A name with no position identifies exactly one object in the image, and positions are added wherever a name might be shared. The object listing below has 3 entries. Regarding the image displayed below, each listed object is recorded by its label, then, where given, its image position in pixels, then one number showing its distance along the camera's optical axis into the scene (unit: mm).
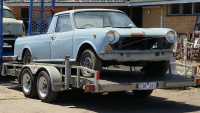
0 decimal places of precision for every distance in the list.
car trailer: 8039
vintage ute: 8250
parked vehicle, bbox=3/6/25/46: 14797
